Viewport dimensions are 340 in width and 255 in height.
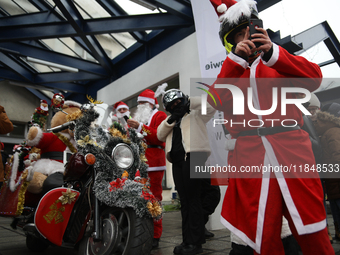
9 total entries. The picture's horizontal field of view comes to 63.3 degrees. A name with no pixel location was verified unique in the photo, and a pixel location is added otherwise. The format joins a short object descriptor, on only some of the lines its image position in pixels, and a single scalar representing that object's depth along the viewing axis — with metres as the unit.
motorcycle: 1.73
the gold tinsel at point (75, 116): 2.08
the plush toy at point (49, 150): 2.59
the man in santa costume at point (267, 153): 1.07
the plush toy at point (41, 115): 3.19
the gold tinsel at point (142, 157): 2.18
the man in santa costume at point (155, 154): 2.91
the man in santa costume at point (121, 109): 3.94
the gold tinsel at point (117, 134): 2.07
